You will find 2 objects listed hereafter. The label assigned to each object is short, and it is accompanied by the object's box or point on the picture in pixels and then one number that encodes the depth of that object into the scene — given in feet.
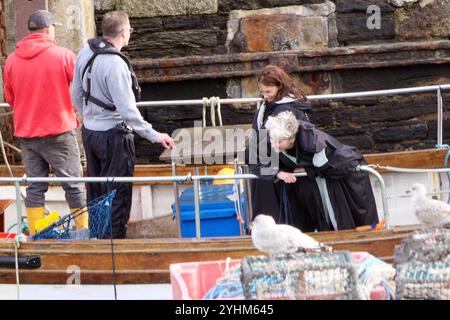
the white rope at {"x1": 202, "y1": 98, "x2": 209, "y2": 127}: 46.05
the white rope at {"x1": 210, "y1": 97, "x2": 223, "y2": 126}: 46.30
